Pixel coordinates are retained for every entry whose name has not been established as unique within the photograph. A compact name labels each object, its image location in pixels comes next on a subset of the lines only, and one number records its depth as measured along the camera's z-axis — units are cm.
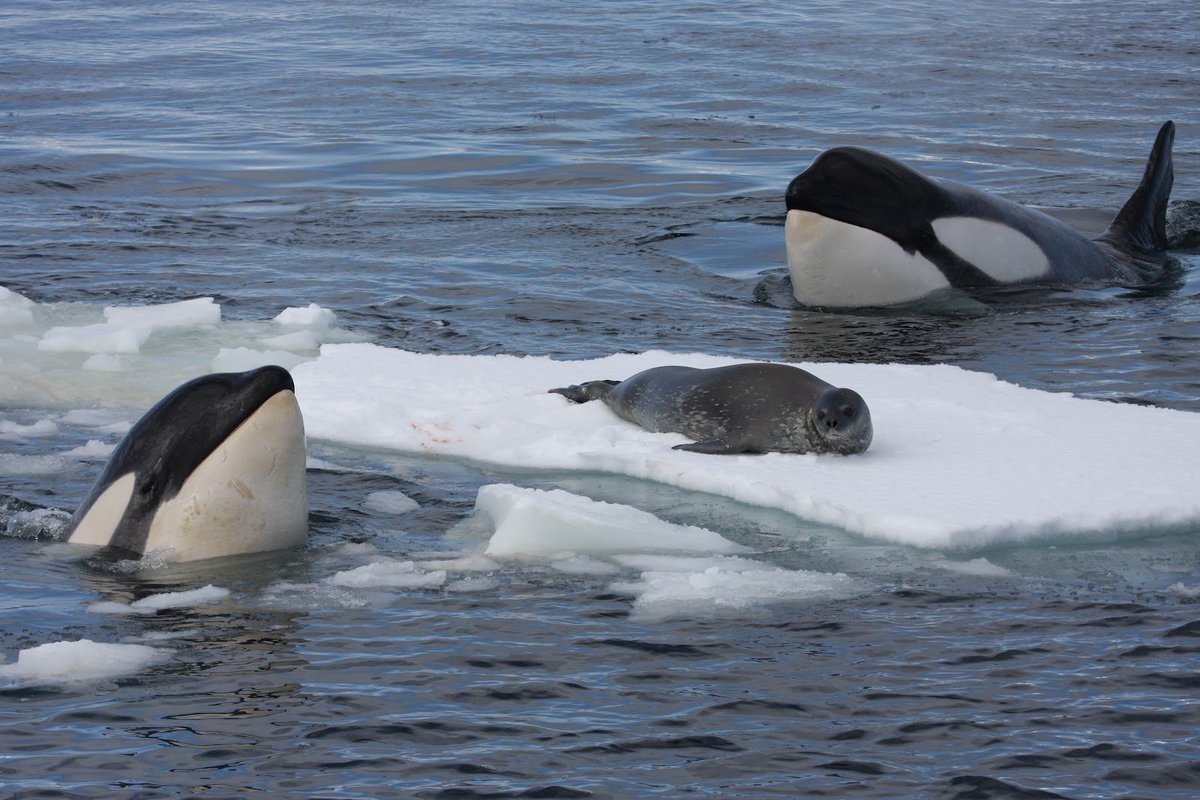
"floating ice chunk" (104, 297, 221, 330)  2291
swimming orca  2383
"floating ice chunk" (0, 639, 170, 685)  1105
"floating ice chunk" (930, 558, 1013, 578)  1307
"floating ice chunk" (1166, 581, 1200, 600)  1239
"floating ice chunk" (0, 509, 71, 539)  1431
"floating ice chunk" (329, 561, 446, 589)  1291
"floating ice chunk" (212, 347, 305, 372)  2023
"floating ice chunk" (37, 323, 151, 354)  2141
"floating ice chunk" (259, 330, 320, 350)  2177
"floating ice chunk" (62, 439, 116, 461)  1662
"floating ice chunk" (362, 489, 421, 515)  1509
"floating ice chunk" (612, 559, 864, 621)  1229
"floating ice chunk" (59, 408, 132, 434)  1791
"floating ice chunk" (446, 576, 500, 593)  1278
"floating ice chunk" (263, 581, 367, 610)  1251
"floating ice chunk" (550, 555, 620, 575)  1324
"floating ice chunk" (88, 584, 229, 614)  1234
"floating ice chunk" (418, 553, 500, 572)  1325
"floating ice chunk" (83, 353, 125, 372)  2050
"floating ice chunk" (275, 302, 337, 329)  2311
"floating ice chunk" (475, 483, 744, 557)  1370
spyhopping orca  1338
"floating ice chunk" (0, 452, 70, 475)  1612
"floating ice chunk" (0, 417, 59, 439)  1758
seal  1577
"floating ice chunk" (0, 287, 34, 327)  2306
